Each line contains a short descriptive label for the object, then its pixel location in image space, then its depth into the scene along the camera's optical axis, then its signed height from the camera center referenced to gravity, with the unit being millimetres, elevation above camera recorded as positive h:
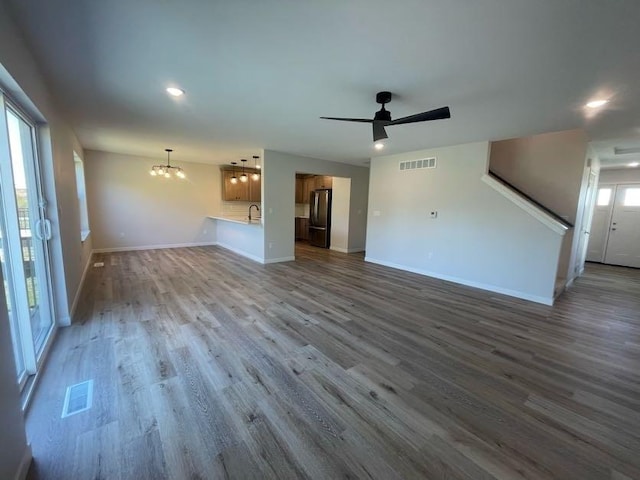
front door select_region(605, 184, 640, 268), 6648 -388
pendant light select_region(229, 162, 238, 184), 7829 +730
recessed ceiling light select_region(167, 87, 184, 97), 2670 +1107
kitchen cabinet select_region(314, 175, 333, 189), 8428 +751
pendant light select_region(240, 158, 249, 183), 7180 +740
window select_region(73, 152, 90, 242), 5780 +85
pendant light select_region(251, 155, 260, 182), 6821 +1104
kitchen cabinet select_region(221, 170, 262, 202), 8086 +410
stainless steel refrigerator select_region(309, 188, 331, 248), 8016 -380
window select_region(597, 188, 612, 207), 6961 +411
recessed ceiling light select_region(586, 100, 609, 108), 2672 +1106
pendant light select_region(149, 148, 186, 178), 6508 +741
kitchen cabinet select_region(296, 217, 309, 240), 9359 -853
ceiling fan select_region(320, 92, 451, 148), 2379 +820
